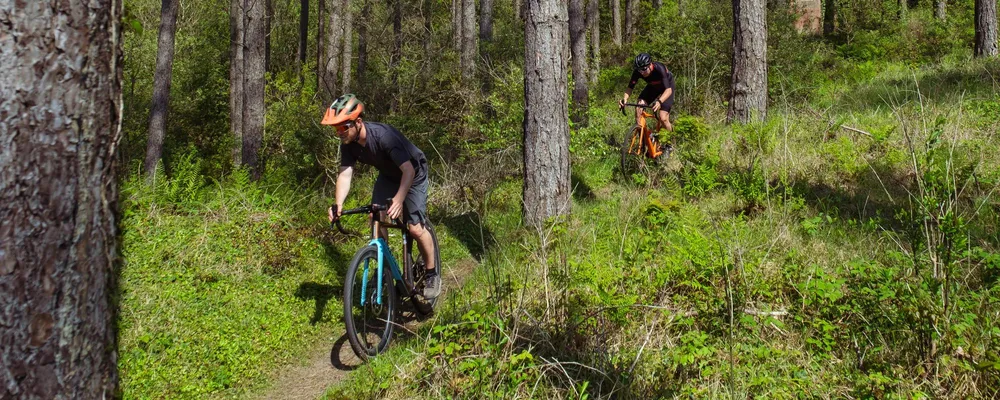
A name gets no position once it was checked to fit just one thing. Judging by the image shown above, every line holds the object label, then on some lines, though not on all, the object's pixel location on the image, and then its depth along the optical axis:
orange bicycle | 9.83
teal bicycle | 5.34
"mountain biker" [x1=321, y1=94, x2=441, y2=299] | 5.29
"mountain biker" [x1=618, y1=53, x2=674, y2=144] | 9.71
